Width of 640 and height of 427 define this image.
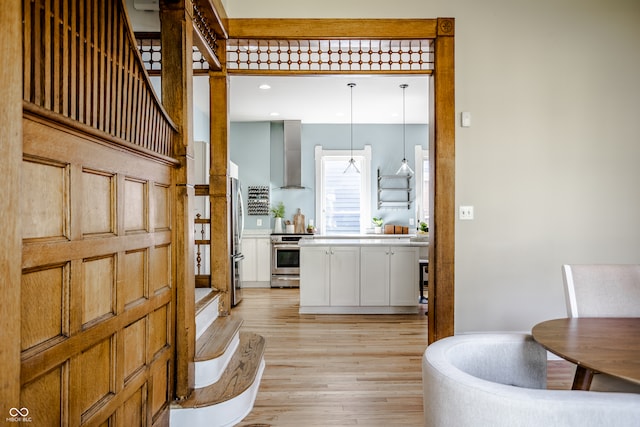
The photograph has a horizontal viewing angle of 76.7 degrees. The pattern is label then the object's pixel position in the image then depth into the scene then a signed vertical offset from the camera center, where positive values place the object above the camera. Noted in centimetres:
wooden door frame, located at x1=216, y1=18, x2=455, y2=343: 304 +91
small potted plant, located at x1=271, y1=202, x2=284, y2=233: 698 +0
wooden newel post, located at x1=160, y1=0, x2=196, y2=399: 207 +24
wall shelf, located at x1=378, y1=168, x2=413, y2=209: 741 +40
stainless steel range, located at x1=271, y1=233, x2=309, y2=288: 638 -76
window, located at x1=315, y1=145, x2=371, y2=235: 741 +40
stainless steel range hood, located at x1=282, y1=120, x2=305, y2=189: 708 +108
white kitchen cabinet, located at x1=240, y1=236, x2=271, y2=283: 652 -72
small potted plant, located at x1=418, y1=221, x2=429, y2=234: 650 -21
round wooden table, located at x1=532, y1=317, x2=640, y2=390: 117 -43
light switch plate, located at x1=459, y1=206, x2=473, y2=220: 306 +4
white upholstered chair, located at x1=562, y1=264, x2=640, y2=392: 183 -35
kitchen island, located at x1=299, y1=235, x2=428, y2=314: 456 -71
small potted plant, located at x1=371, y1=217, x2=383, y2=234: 732 -20
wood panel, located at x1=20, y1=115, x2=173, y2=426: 107 -24
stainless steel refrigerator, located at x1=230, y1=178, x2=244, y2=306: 496 -36
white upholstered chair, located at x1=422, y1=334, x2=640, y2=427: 92 -45
